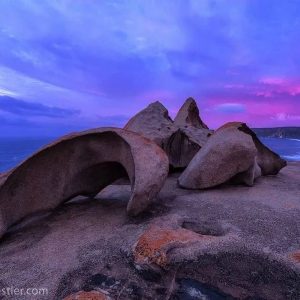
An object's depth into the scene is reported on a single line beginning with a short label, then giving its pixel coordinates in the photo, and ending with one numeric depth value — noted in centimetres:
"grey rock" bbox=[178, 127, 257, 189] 455
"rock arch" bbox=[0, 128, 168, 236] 334
